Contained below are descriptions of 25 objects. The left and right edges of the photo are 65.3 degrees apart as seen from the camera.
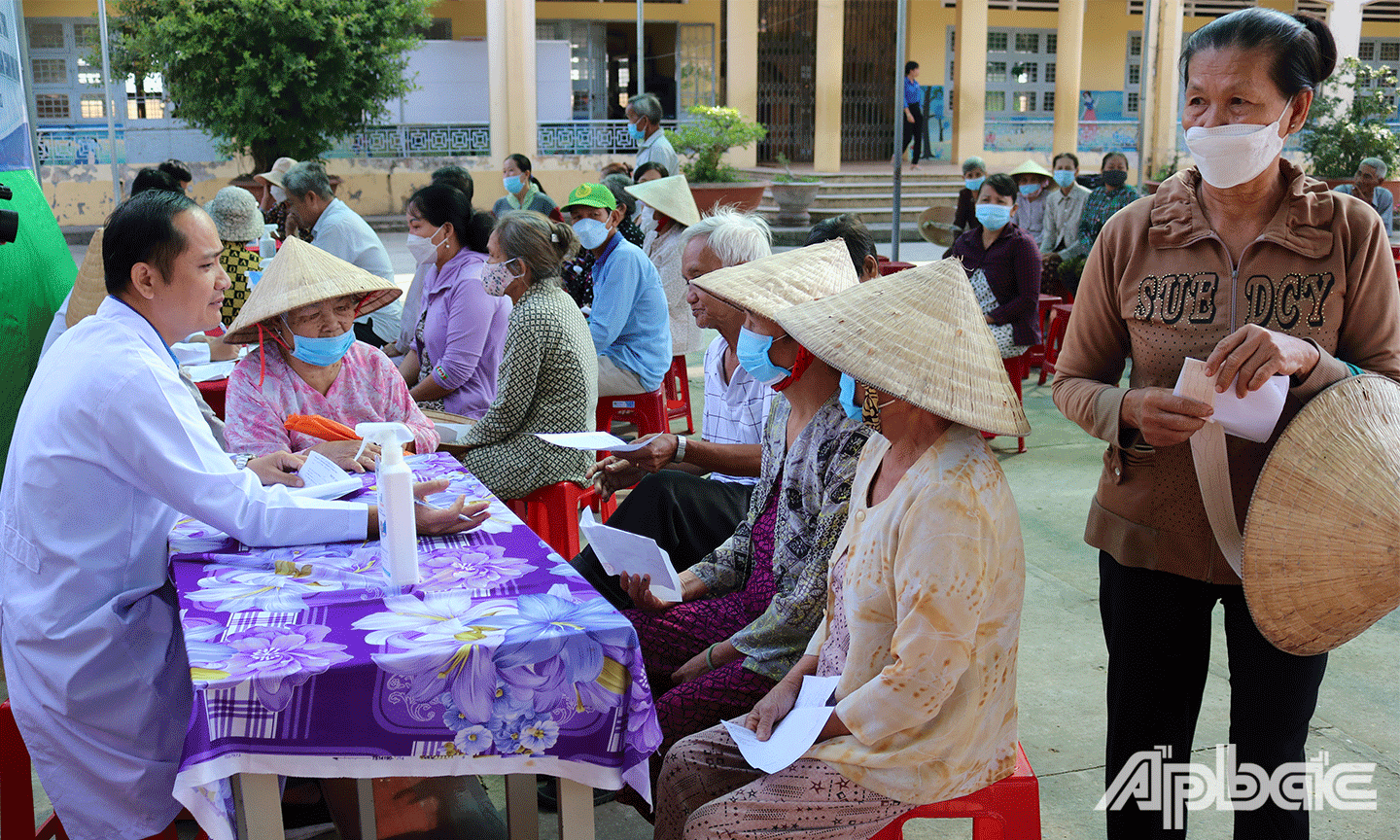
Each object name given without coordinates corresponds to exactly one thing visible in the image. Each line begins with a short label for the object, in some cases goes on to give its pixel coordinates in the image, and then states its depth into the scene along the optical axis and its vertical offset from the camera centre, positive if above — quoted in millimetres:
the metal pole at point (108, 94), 8602 +1046
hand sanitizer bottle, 1948 -511
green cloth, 4129 -233
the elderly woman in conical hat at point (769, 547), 2344 -731
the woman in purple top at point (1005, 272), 6074 -265
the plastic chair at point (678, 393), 6203 -943
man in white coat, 2064 -635
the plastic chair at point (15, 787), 2268 -1151
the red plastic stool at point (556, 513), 3902 -1021
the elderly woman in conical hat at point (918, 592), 1745 -590
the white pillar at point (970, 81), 17391 +2300
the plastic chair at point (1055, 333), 7316 -748
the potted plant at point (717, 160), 13406 +816
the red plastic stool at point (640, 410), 5301 -887
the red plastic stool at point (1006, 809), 1916 -1012
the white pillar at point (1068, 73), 17703 +2439
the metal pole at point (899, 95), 7582 +922
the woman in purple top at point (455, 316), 4539 -369
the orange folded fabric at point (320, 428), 2906 -525
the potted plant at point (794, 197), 15250 +386
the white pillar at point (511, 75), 16547 +2306
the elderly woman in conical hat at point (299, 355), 3064 -365
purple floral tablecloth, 1663 -711
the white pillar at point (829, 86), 16547 +2134
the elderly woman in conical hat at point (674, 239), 6203 -78
